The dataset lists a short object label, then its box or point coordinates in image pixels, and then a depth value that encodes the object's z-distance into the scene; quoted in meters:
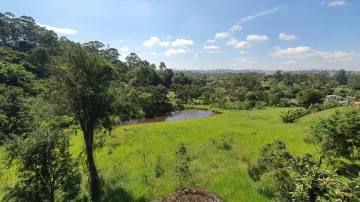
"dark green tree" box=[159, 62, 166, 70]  96.36
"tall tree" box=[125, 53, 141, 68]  105.75
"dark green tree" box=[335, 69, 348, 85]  107.82
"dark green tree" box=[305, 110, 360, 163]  8.74
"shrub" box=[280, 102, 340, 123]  28.52
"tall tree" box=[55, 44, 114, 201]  9.30
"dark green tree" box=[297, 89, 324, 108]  40.78
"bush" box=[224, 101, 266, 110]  44.47
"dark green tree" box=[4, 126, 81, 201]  6.59
